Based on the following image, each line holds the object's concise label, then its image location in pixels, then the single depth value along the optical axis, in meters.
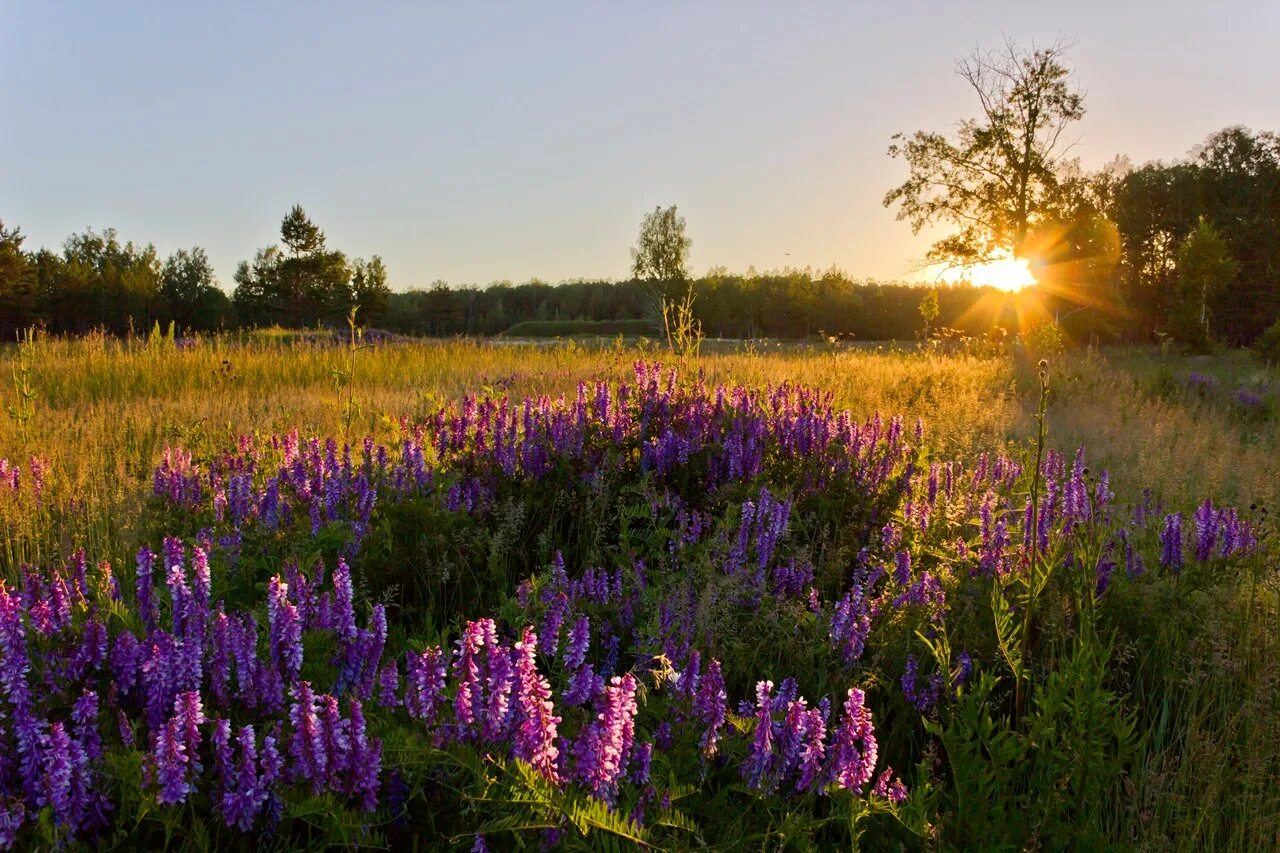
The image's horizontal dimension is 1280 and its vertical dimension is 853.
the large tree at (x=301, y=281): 60.53
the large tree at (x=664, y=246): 62.66
